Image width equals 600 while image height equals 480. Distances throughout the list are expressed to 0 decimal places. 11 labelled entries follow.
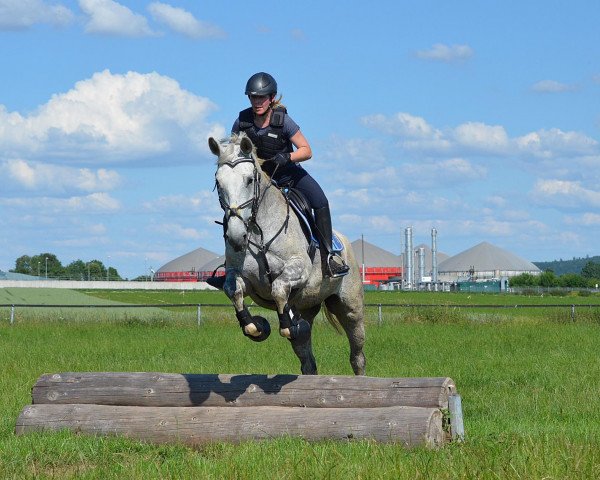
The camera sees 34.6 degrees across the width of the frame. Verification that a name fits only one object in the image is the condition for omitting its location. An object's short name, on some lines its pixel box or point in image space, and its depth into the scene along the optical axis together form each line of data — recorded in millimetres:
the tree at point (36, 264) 185625
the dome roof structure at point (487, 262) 168625
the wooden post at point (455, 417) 8650
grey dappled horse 9062
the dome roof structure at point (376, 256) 169500
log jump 8500
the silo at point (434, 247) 129500
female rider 9859
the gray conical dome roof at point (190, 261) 184250
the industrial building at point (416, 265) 131375
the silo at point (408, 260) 127000
